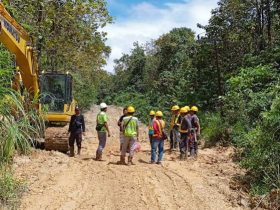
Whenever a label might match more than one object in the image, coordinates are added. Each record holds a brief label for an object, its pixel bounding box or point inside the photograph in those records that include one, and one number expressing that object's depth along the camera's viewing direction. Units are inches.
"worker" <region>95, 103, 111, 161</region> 554.3
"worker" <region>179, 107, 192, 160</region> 602.9
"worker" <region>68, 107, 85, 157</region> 579.8
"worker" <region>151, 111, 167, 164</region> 555.8
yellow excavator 423.5
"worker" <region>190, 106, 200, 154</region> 618.5
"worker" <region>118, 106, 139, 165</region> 532.7
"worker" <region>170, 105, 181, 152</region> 679.7
